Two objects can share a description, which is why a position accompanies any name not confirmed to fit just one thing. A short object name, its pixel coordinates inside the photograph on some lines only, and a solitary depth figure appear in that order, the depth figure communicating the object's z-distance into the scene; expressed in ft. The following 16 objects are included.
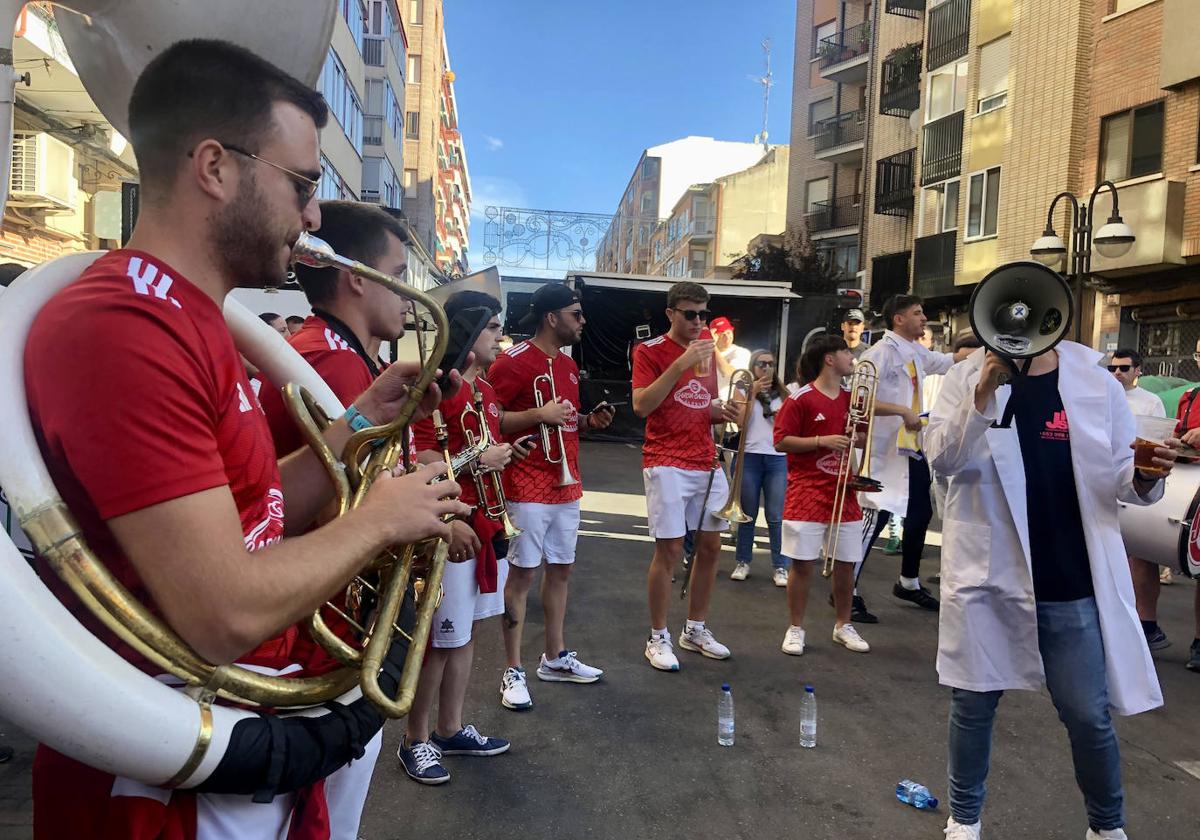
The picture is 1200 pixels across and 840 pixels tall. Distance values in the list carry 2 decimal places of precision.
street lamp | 36.29
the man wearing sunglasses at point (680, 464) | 15.89
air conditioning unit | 31.99
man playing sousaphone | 3.44
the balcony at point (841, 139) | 106.93
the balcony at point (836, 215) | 108.58
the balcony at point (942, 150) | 72.18
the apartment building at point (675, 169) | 236.02
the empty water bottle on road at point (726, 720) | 12.54
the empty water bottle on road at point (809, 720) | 12.57
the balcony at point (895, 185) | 86.94
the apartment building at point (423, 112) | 154.81
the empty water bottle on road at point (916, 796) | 10.82
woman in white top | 23.53
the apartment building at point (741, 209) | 162.81
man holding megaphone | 8.91
